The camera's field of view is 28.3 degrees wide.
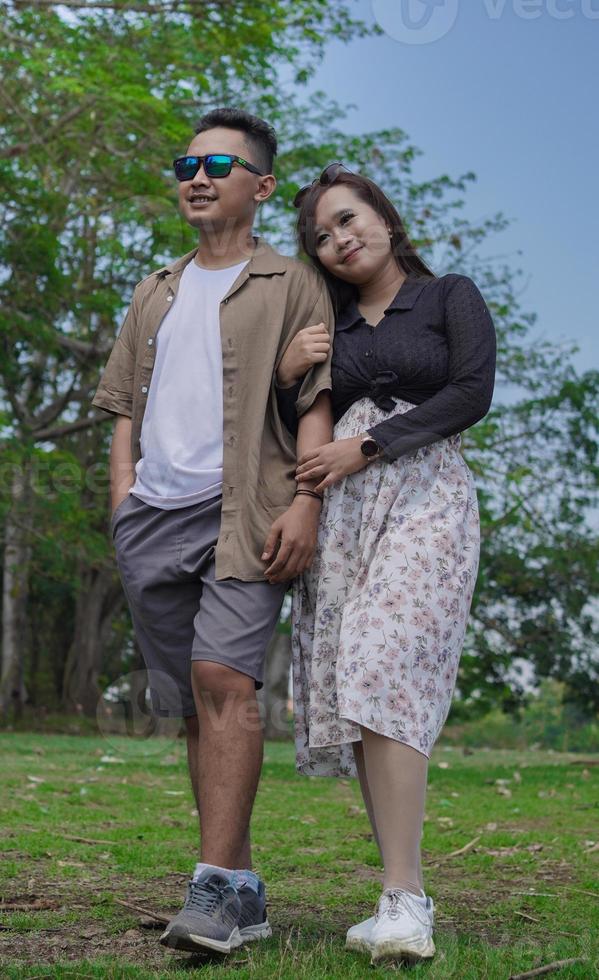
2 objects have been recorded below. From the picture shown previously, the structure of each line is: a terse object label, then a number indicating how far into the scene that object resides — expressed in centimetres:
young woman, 320
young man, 337
